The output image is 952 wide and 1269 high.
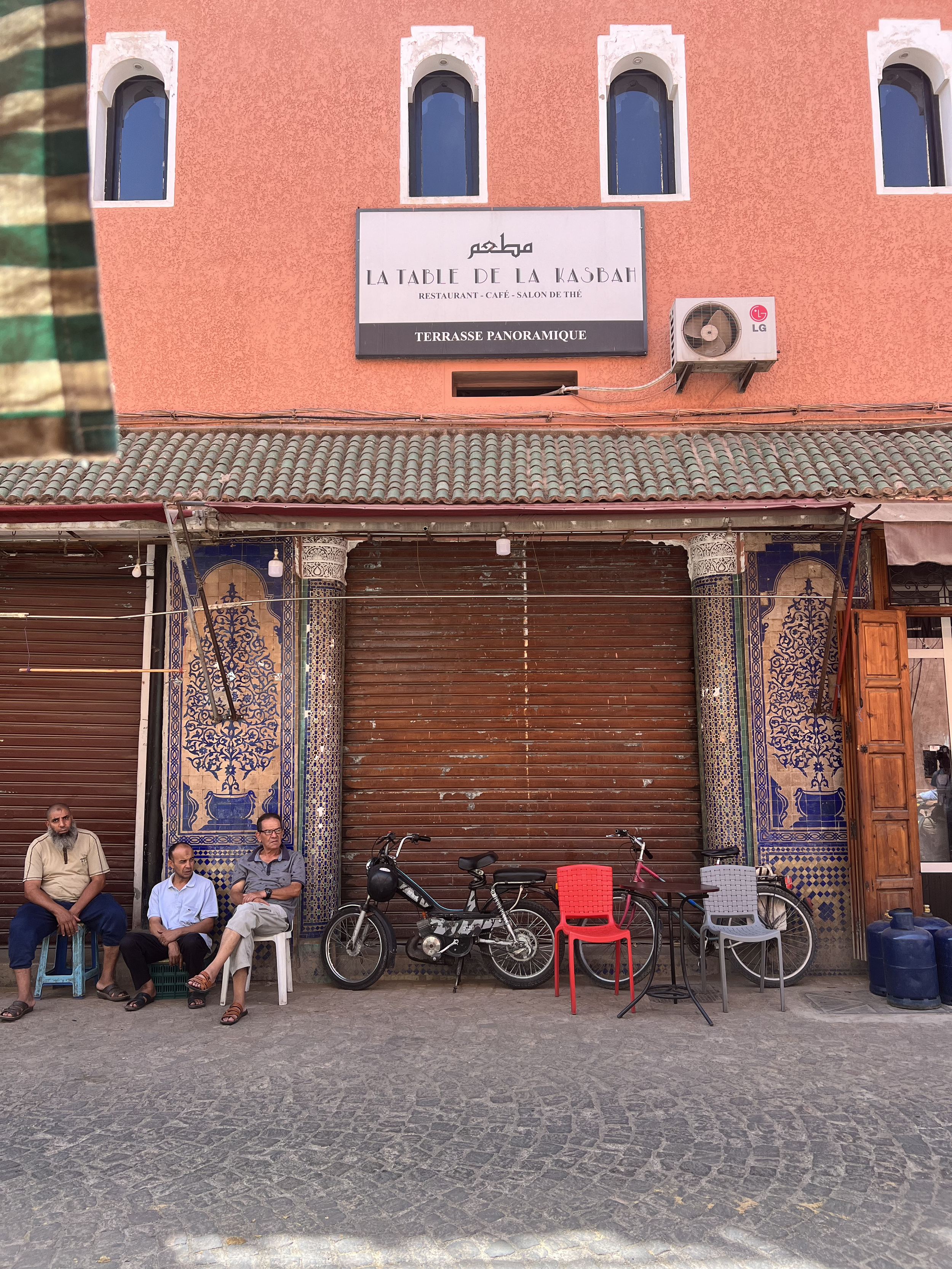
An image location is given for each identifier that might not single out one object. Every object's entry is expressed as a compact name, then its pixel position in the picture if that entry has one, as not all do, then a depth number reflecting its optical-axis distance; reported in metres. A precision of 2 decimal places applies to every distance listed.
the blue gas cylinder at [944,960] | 7.00
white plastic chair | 7.22
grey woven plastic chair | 7.21
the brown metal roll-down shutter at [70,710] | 8.47
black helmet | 7.60
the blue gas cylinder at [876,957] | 7.27
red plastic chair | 7.11
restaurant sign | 9.02
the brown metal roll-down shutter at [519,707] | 8.43
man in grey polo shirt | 7.06
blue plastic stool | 7.45
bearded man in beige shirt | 7.40
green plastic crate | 7.42
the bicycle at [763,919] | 7.61
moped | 7.57
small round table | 6.86
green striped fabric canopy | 2.33
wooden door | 7.68
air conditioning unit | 8.60
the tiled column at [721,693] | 8.13
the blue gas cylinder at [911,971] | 6.95
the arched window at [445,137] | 9.52
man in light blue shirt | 7.31
